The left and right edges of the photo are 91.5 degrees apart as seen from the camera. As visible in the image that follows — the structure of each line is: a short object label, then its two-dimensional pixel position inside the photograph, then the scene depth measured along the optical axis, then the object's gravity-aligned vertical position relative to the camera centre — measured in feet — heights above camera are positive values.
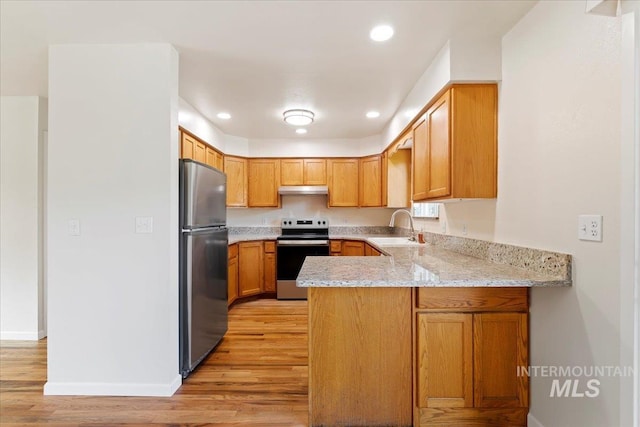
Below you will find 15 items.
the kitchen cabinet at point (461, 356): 5.27 -2.45
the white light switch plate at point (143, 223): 6.97 -0.29
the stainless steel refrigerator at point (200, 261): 7.50 -1.33
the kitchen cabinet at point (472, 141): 6.72 +1.53
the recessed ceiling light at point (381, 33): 6.33 +3.72
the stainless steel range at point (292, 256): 14.64 -2.13
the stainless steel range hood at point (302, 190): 15.37 +1.05
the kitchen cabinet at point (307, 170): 15.80 +2.06
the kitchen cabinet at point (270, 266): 14.96 -2.65
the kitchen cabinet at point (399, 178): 13.32 +1.48
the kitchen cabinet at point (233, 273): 13.10 -2.67
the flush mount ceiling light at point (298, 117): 11.26 +3.47
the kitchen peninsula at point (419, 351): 5.27 -2.39
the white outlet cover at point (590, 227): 4.28 -0.22
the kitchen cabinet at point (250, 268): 14.20 -2.67
